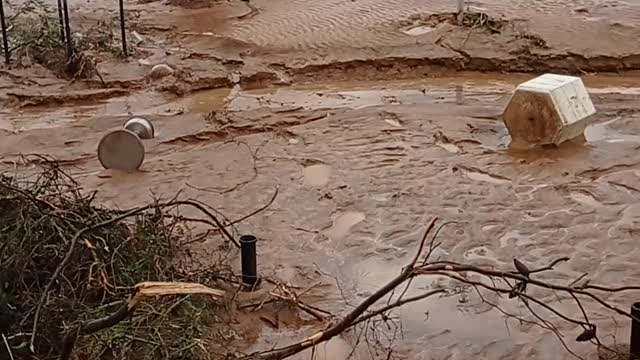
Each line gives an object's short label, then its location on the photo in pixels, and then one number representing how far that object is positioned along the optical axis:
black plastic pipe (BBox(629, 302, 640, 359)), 4.46
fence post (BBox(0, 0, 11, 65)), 10.23
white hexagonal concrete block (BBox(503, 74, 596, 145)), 7.74
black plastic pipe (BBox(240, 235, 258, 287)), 5.33
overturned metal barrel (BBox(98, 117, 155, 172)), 7.54
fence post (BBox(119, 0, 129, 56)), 11.05
